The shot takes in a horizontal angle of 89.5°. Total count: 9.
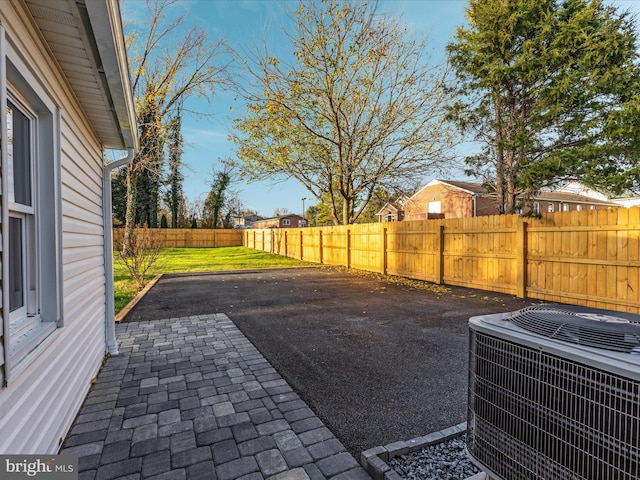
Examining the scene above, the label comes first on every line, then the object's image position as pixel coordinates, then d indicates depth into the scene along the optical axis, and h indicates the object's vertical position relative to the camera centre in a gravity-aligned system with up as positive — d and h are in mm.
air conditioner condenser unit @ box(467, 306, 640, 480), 1030 -593
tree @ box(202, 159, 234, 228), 31659 +3513
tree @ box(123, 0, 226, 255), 12773 +7024
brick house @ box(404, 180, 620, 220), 23212 +2560
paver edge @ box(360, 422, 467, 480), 1844 -1344
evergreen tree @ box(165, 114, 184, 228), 29425 +3740
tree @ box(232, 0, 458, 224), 12328 +5344
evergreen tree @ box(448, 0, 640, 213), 8312 +4174
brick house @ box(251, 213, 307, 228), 54250 +2225
